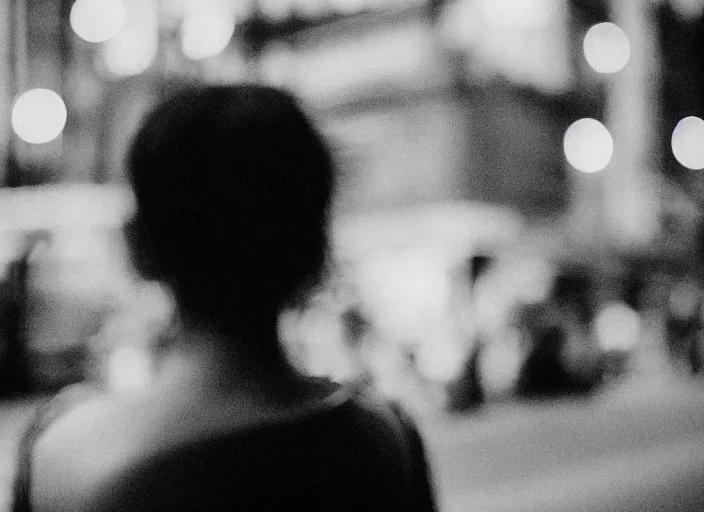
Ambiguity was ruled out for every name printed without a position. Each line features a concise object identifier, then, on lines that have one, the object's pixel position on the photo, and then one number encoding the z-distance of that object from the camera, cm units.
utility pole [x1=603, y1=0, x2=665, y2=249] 1330
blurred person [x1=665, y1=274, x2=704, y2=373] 895
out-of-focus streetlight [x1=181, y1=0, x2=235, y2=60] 871
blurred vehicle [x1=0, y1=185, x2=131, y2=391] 682
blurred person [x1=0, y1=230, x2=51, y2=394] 671
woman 84
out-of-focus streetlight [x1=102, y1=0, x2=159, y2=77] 889
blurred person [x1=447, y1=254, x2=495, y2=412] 623
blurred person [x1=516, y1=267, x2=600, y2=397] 711
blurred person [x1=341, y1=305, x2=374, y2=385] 664
